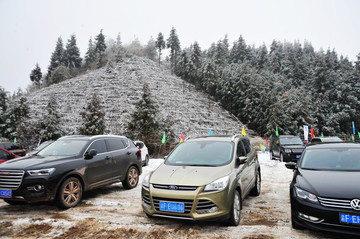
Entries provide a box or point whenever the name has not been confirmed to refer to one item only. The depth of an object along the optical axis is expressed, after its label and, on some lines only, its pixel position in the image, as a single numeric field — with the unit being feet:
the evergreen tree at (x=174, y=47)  268.21
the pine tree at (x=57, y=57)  266.16
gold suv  13.62
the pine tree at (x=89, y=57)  271.08
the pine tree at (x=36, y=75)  270.05
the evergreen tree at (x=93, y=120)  109.91
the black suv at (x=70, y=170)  17.38
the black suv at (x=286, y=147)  46.62
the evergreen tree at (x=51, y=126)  115.96
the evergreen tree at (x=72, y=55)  270.87
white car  45.68
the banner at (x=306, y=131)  65.71
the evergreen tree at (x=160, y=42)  279.49
